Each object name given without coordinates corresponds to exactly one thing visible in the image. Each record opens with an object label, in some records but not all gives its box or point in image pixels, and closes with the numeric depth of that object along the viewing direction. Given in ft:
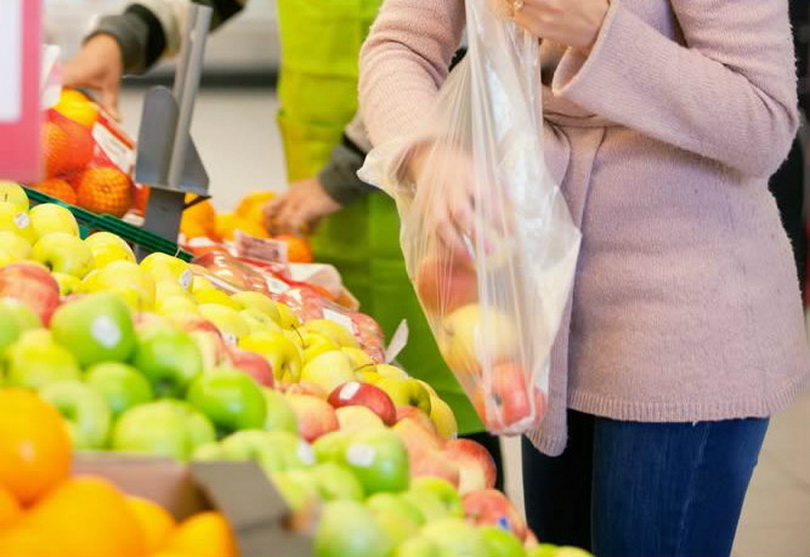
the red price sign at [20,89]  6.90
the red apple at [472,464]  7.66
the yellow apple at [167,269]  8.98
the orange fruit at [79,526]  6.24
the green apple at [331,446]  7.17
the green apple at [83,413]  6.84
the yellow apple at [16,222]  8.96
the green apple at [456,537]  6.84
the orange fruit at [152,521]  6.46
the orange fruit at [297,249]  11.81
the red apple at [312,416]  7.47
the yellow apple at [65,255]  8.61
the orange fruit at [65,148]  10.81
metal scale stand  10.39
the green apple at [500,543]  6.93
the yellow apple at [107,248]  8.93
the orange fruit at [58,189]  10.80
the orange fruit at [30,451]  6.43
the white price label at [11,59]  6.90
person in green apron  11.61
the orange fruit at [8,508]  6.35
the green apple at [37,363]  6.95
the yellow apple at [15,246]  8.53
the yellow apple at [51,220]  9.10
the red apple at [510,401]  7.67
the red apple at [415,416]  8.11
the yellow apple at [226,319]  8.38
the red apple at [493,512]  7.29
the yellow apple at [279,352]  8.22
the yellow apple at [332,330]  9.33
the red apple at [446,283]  8.06
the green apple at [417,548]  6.72
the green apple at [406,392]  8.38
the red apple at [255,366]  7.53
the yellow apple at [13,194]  9.42
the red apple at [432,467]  7.47
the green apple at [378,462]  7.04
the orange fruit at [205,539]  6.39
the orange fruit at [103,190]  10.91
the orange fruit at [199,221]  11.62
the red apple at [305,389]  7.92
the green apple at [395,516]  6.79
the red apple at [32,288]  7.54
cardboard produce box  6.34
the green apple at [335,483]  6.86
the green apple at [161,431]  6.82
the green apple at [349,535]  6.63
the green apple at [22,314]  7.23
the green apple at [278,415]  7.21
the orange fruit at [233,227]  12.36
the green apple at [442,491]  7.19
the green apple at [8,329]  7.09
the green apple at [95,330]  7.14
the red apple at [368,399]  7.90
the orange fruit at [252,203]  12.76
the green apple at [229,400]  7.06
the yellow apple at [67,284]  8.27
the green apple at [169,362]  7.19
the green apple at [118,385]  6.98
